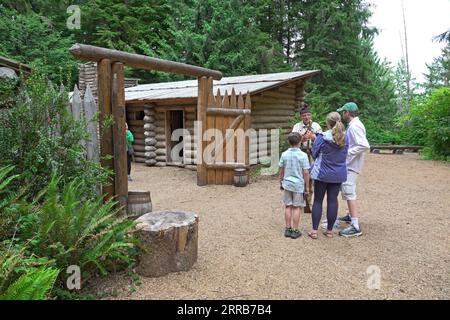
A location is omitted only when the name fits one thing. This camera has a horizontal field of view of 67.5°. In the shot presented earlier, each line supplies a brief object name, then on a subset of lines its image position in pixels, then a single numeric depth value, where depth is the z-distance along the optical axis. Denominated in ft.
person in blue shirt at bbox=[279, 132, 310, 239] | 15.62
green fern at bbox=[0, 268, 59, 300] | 8.09
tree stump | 11.85
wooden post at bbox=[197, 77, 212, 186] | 27.76
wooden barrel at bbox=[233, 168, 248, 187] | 28.84
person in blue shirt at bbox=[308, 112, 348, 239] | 15.37
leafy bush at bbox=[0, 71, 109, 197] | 13.16
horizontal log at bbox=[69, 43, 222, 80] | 15.42
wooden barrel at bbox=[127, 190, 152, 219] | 16.96
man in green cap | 16.14
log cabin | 37.52
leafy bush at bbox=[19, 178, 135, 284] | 10.48
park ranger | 18.78
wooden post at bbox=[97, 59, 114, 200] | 16.56
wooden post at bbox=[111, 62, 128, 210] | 16.85
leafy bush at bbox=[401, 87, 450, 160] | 45.50
